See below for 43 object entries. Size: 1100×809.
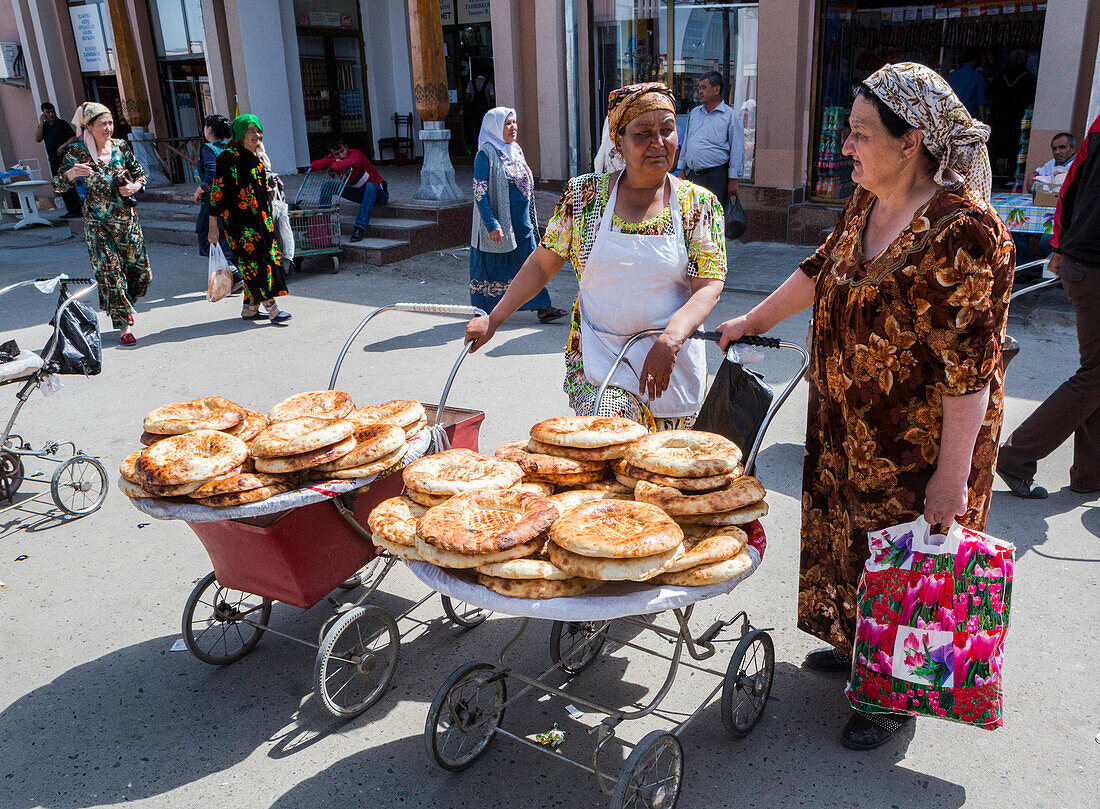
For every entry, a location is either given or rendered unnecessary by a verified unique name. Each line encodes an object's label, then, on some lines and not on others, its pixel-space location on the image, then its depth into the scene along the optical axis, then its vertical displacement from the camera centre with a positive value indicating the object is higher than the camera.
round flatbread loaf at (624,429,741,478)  2.52 -1.06
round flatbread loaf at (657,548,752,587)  2.23 -1.21
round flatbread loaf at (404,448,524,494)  2.59 -1.11
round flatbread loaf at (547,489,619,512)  2.56 -1.17
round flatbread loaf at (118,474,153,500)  2.76 -1.15
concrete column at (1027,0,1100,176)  8.18 +0.04
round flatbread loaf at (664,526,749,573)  2.22 -1.17
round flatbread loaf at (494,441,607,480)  2.68 -1.11
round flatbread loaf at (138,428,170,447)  3.10 -1.13
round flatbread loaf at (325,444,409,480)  2.83 -1.16
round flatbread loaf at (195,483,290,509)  2.66 -1.14
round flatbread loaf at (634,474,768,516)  2.42 -1.11
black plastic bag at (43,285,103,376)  4.92 -1.24
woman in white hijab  7.60 -0.96
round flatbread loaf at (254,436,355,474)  2.74 -1.08
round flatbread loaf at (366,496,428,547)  2.44 -1.17
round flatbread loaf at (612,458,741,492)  2.50 -1.09
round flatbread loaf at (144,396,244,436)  3.06 -1.07
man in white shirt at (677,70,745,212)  9.64 -0.53
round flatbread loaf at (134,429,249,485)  2.68 -1.06
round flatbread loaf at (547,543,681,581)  2.12 -1.13
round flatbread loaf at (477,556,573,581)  2.17 -1.15
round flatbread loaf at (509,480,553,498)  2.61 -1.16
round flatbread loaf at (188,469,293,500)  2.66 -1.11
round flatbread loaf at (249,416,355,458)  2.74 -1.03
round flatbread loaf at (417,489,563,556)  2.22 -1.10
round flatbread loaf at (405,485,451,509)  2.58 -1.14
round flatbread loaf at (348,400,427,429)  3.15 -1.11
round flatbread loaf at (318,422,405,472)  2.84 -1.11
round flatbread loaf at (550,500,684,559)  2.14 -1.09
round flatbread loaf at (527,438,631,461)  2.72 -1.08
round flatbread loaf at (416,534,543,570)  2.21 -1.13
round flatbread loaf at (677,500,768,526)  2.47 -1.18
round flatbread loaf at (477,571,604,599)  2.17 -1.19
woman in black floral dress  8.05 -0.92
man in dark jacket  4.31 -1.45
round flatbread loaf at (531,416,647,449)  2.70 -1.03
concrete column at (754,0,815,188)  10.40 -0.03
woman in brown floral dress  2.37 -0.71
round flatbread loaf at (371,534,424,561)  2.38 -1.19
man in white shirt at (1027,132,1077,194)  7.64 -0.66
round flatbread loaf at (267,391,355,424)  3.27 -1.10
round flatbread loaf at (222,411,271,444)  3.12 -1.12
